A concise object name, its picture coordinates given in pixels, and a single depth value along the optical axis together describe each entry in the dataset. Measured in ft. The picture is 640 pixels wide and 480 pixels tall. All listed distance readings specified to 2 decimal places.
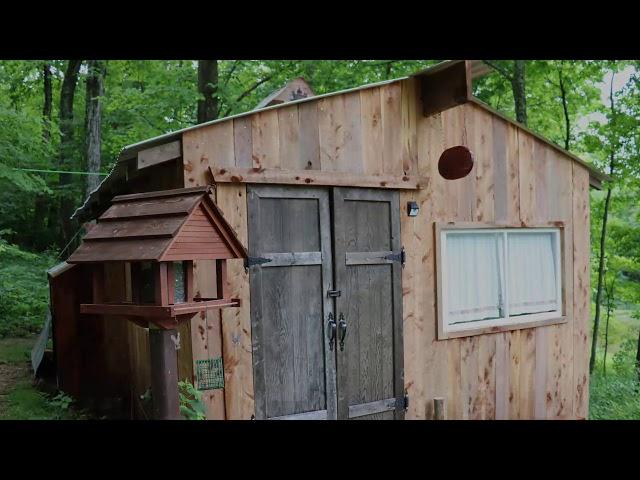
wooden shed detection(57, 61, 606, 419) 14.96
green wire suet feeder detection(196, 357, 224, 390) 14.23
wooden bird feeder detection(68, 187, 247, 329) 10.97
